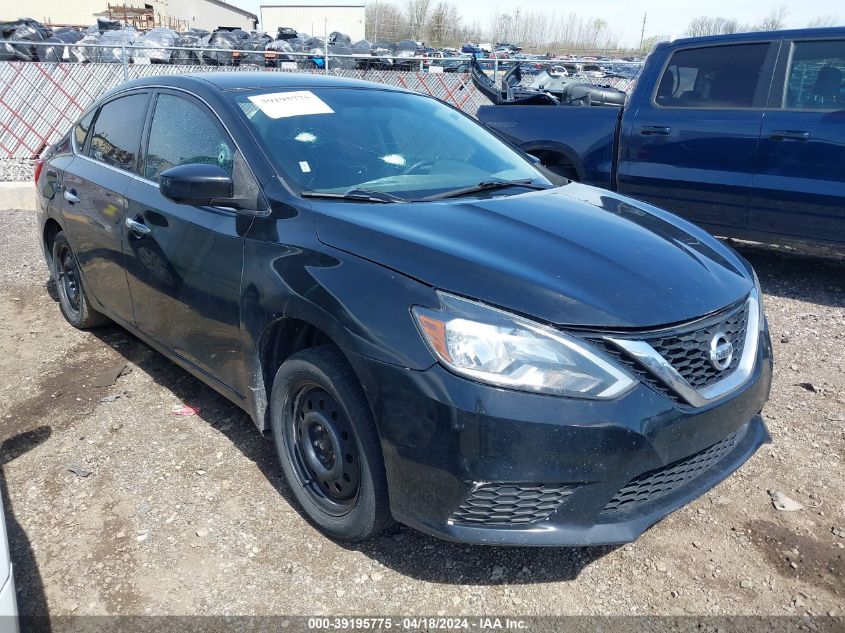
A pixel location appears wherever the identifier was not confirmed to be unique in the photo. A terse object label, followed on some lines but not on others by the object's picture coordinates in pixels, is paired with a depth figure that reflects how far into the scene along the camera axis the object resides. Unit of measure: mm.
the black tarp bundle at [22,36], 13594
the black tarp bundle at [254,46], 17484
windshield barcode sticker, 3053
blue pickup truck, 5141
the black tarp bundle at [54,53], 14148
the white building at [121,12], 40656
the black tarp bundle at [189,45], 16422
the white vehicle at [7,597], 1716
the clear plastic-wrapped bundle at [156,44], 15398
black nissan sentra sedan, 2049
